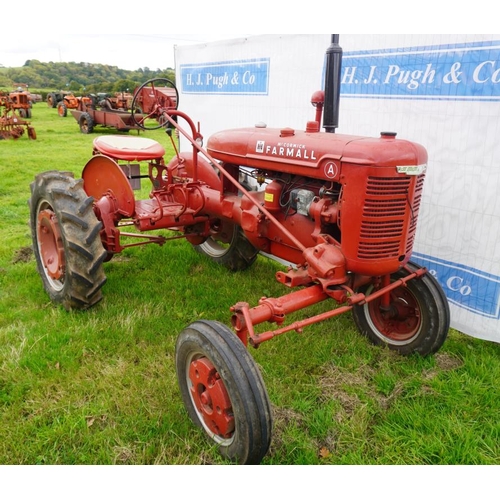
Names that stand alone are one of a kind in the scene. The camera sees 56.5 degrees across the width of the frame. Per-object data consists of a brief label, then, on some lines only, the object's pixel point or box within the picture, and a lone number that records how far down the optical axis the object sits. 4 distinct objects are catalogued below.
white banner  3.24
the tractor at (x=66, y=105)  21.80
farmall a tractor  2.30
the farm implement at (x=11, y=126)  13.38
